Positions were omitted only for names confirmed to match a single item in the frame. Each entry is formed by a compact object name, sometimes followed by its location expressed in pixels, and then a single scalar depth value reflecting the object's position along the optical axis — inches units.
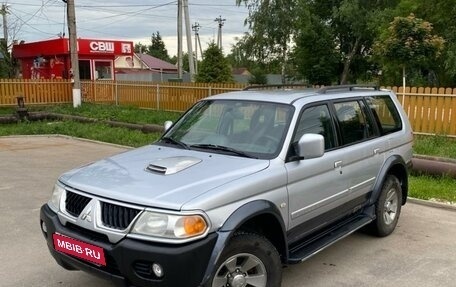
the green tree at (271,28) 1371.8
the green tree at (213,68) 826.8
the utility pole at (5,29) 1444.3
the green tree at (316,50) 1200.8
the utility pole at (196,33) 2343.3
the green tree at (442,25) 753.0
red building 1032.8
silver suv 116.8
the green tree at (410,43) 574.2
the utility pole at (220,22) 2193.9
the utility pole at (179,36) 1065.0
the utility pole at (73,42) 776.3
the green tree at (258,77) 1322.6
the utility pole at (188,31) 1015.6
